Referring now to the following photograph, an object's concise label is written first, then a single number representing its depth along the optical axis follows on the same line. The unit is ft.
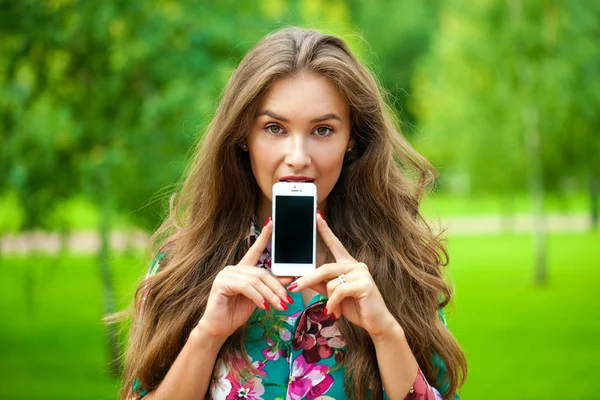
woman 6.94
